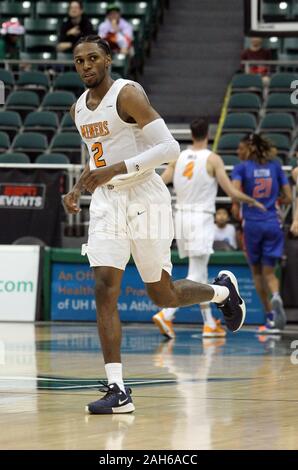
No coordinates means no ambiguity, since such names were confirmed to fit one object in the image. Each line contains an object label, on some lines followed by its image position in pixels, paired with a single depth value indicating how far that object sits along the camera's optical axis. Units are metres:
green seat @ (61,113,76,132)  18.72
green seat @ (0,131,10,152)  18.23
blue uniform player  13.25
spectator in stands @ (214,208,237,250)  15.44
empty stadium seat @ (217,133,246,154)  17.67
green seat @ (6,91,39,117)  19.77
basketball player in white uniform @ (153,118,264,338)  12.59
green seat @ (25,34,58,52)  22.52
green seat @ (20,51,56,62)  22.23
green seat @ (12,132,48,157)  18.28
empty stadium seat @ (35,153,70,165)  17.14
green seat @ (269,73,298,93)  19.16
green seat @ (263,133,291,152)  17.66
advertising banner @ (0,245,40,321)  14.65
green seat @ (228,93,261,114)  19.22
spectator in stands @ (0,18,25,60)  21.25
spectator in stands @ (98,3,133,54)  20.58
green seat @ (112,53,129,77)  20.55
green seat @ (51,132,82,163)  17.86
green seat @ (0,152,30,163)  17.14
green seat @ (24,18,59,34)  22.80
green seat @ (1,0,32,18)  23.30
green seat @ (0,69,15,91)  20.03
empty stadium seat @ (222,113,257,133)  18.52
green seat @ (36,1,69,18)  23.30
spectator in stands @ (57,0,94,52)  20.61
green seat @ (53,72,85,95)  20.09
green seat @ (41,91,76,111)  19.41
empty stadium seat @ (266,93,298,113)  18.91
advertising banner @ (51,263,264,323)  14.41
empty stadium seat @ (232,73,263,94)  19.48
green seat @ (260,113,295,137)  18.33
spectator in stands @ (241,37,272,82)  20.12
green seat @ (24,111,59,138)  19.00
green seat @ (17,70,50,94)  20.19
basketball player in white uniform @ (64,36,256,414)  6.66
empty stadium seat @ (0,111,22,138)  19.06
